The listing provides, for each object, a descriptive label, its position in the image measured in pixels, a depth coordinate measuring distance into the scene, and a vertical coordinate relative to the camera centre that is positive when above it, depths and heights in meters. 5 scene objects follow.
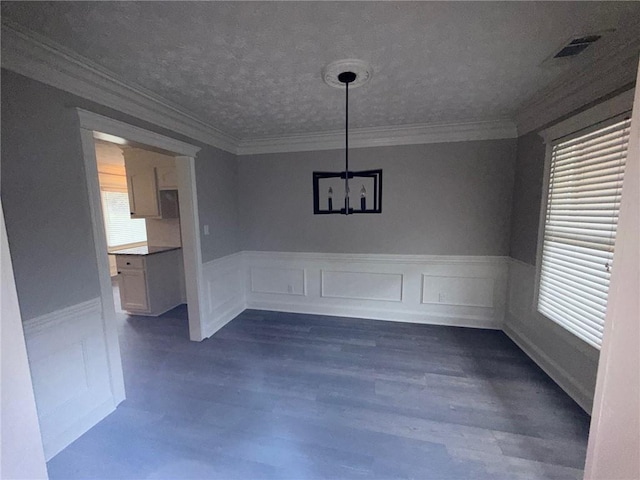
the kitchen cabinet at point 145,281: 3.68 -0.98
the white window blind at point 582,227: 1.81 -0.16
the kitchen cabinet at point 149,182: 3.82 +0.41
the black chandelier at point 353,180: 1.92 +0.26
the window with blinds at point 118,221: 5.77 -0.23
